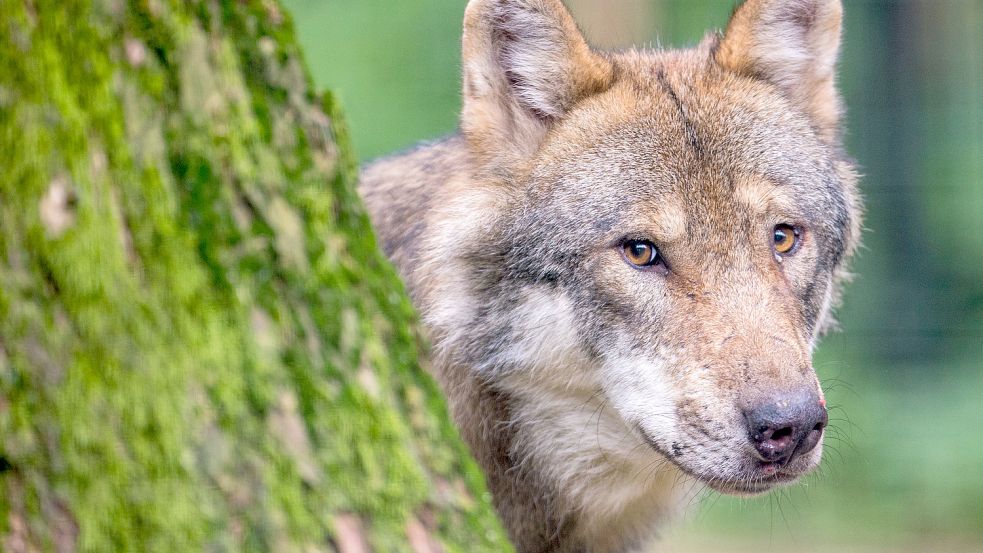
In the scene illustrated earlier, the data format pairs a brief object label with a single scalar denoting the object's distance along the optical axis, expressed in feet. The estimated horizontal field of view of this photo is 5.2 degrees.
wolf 19.99
